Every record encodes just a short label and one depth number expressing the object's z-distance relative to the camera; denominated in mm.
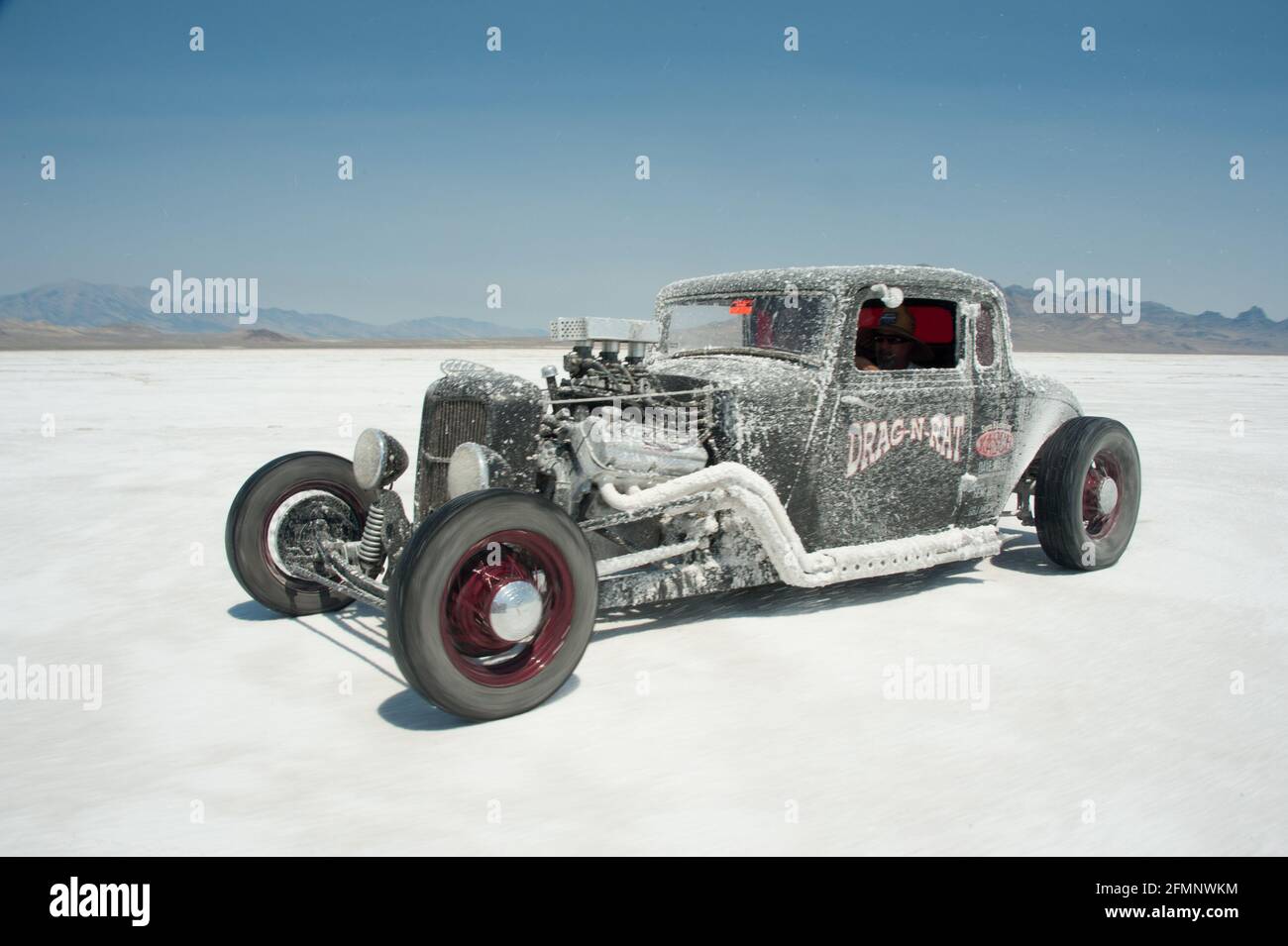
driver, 5891
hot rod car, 3848
